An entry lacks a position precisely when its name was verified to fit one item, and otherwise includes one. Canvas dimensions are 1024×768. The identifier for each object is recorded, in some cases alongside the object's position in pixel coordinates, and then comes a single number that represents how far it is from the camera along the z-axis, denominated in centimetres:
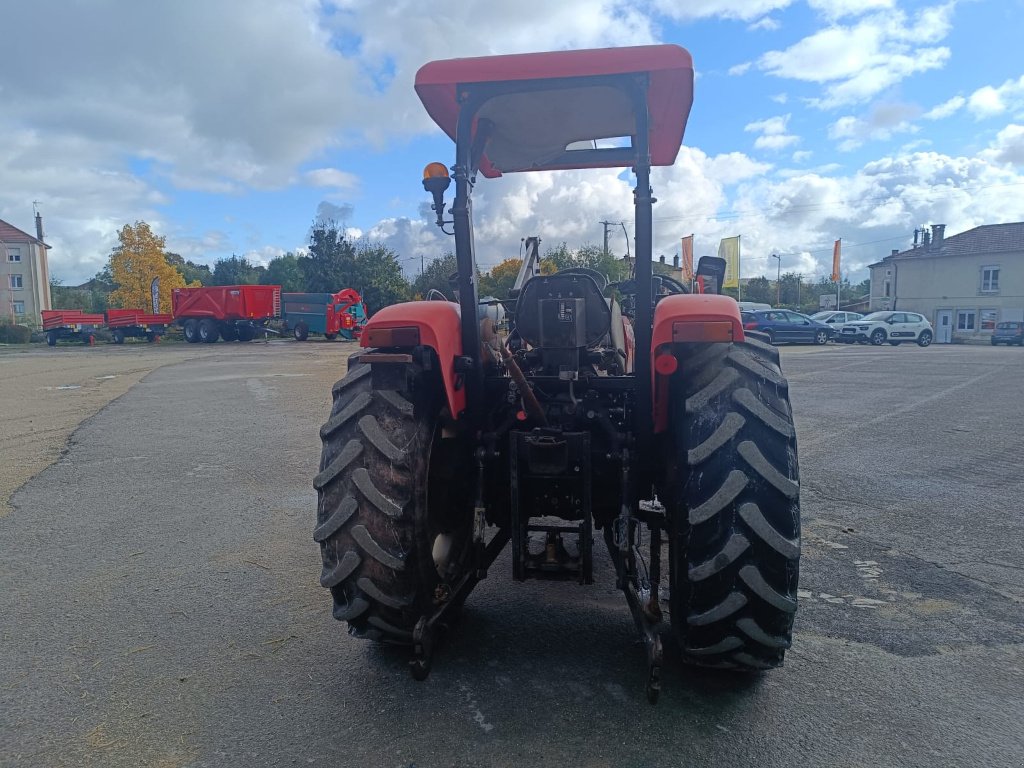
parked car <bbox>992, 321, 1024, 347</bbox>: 3256
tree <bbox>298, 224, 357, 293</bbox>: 4919
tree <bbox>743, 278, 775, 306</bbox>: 7175
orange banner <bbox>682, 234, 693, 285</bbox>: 2680
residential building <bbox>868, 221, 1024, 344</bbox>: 4210
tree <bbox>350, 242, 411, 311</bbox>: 4606
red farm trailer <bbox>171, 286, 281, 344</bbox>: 3253
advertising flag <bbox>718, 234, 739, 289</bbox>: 2930
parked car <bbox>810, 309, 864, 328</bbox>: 3209
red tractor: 269
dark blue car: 2984
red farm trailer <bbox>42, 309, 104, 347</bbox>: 3512
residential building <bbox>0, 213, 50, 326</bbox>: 6184
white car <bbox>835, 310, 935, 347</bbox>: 3056
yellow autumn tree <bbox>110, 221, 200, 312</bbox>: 4634
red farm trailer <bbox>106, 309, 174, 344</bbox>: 3531
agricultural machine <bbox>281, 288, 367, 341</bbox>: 3203
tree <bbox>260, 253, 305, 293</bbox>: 7138
